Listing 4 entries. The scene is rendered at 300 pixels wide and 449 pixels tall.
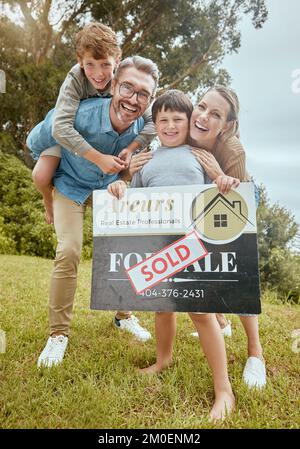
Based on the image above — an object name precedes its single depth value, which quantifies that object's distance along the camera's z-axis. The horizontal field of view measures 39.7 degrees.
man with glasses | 1.06
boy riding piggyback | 1.06
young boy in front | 0.96
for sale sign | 0.92
